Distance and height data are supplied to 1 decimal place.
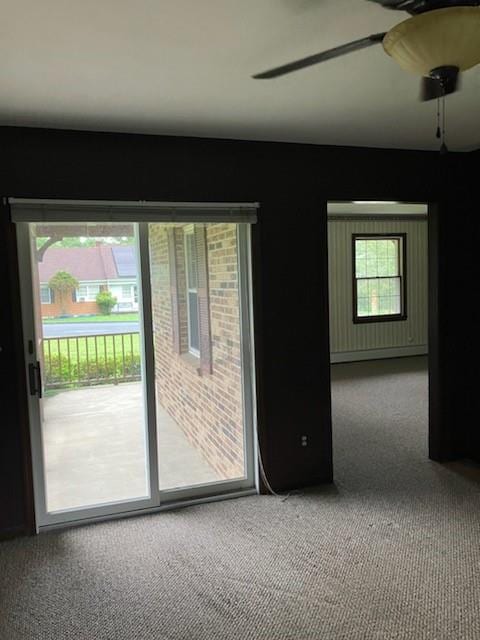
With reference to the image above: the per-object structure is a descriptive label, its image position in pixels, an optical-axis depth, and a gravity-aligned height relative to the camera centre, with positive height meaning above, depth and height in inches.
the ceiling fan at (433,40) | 52.6 +24.6
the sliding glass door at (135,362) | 127.7 -19.9
